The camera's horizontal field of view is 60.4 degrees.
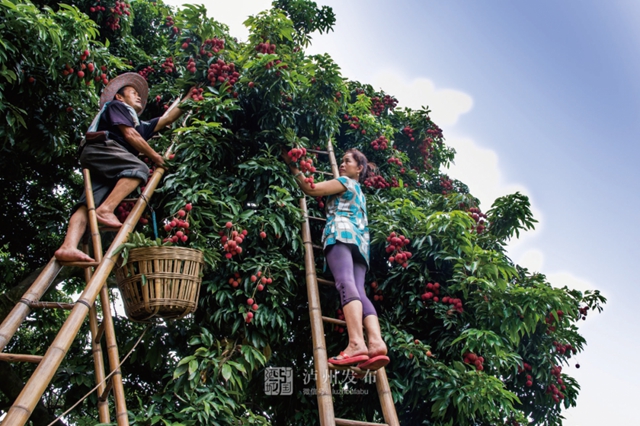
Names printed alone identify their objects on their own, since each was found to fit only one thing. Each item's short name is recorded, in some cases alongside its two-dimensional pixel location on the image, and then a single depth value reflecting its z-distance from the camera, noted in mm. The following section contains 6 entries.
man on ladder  2955
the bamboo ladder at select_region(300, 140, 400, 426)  2852
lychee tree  3418
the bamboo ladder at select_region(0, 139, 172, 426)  2047
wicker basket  2729
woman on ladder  2951
